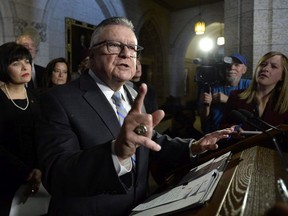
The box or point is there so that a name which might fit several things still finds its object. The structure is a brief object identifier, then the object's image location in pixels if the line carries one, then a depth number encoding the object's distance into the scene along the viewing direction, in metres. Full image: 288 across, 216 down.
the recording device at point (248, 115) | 1.33
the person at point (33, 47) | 3.29
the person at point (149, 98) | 2.13
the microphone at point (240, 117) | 1.19
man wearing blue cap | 2.88
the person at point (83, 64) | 3.13
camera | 2.98
